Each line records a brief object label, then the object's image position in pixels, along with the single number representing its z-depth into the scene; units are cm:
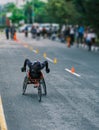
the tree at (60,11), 6291
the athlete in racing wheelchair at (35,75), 1358
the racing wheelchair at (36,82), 1367
